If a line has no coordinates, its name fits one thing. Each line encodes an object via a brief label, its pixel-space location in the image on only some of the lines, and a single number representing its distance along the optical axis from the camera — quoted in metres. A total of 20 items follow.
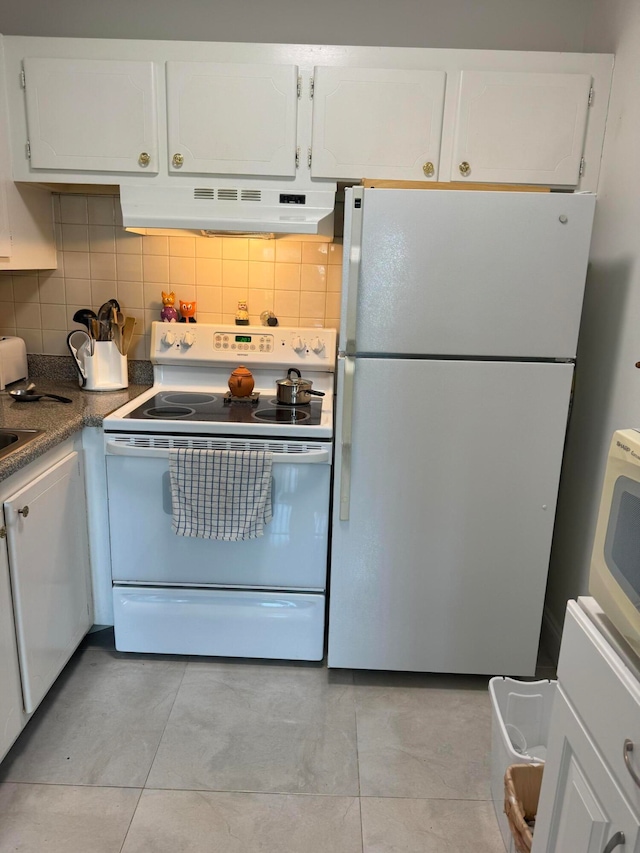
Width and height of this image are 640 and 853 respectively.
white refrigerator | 1.81
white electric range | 2.06
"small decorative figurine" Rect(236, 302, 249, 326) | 2.59
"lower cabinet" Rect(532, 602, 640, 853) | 0.88
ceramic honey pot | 2.36
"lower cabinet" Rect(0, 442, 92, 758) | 1.64
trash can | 1.80
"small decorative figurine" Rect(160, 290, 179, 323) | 2.58
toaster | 2.43
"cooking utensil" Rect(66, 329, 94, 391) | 2.44
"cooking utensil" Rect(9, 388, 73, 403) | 2.25
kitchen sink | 1.82
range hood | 2.18
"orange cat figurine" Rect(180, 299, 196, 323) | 2.58
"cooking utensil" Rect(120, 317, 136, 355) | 2.54
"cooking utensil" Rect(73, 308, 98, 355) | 2.43
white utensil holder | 2.45
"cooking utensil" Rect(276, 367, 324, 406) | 2.28
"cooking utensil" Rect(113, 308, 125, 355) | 2.46
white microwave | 0.95
